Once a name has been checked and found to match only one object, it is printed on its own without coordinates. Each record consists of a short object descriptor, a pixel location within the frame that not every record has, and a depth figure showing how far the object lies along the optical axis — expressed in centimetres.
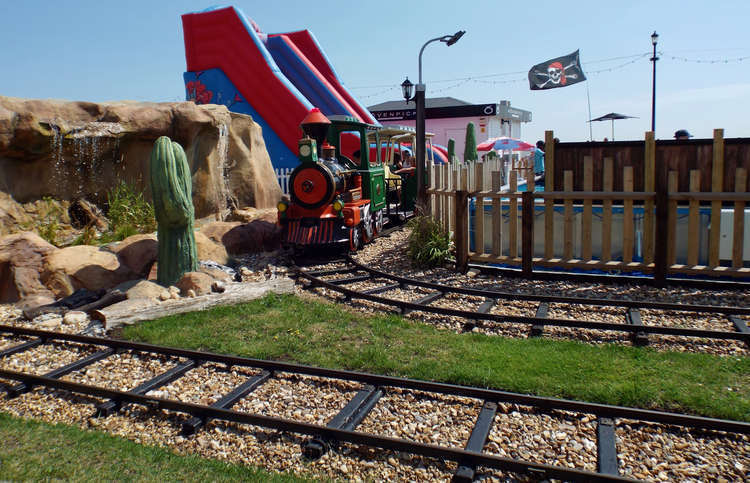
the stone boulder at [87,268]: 793
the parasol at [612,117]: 2110
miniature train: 970
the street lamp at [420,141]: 1023
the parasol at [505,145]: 2458
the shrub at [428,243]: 884
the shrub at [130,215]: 1058
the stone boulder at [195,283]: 736
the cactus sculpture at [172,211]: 762
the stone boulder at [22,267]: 767
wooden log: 640
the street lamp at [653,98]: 2019
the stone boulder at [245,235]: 1033
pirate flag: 2198
